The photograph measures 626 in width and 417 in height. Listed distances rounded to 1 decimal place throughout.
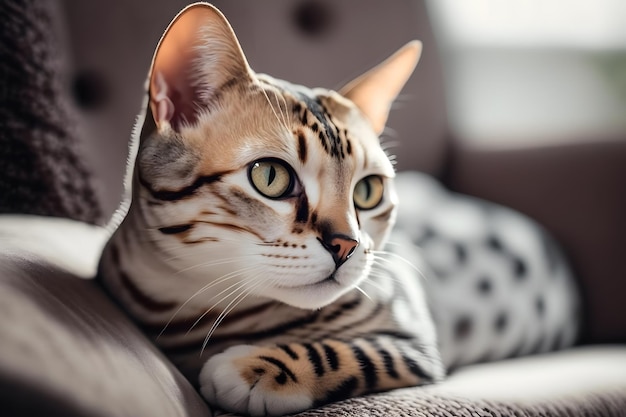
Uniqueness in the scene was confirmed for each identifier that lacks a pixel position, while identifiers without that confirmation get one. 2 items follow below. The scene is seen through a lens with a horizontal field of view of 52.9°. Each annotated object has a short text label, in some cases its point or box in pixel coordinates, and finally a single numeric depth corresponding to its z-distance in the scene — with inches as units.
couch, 12.0
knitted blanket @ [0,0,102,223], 23.9
